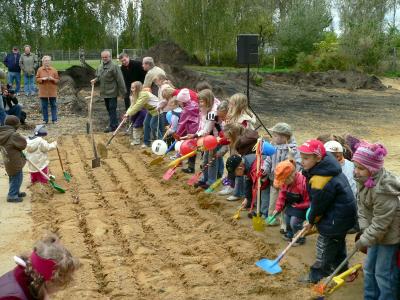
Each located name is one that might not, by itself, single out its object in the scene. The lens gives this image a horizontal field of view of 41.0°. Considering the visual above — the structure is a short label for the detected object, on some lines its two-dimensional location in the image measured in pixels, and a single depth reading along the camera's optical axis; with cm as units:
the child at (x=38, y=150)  805
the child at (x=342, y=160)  530
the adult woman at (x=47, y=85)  1352
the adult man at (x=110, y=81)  1238
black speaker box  1334
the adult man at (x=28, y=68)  1798
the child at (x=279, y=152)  608
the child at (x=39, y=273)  265
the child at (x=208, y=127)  801
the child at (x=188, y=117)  895
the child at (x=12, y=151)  755
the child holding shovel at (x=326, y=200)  470
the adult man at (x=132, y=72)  1309
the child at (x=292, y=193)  561
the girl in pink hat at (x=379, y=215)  408
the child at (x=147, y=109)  1066
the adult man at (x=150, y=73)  1145
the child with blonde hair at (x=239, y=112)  740
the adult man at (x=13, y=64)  1845
